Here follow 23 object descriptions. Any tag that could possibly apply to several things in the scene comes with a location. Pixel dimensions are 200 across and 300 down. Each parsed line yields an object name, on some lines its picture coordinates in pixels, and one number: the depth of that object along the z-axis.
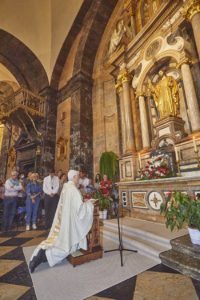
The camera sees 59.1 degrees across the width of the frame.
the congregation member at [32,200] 4.96
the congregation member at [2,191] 5.61
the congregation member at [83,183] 5.96
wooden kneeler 2.51
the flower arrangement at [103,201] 4.79
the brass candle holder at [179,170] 3.85
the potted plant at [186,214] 2.38
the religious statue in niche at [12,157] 11.50
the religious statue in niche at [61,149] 8.77
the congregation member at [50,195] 5.05
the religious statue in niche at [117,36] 7.64
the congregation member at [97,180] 6.75
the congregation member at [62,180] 5.89
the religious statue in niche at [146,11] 7.23
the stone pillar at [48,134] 9.09
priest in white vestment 2.46
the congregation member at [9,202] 4.84
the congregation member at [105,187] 4.85
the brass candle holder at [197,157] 3.51
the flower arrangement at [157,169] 4.06
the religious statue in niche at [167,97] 4.89
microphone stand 2.79
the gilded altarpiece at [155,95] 4.17
